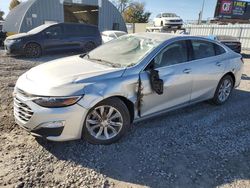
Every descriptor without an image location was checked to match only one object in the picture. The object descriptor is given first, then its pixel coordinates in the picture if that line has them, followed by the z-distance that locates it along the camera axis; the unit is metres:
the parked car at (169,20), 19.35
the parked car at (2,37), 12.78
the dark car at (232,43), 10.59
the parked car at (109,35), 10.62
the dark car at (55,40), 8.60
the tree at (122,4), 48.46
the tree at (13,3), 41.74
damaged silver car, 2.41
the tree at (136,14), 41.67
